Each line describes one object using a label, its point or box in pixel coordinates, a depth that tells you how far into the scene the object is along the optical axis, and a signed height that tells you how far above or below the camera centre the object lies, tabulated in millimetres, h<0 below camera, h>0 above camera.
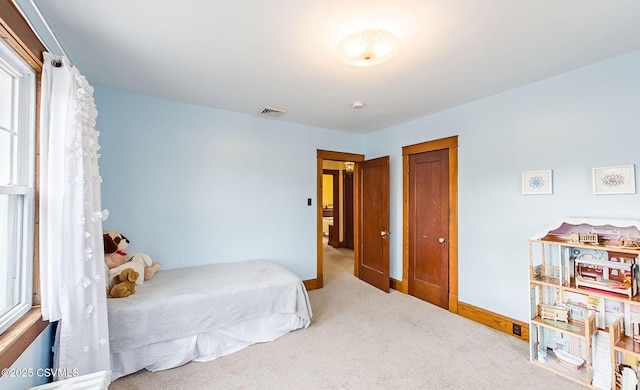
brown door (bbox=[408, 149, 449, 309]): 3350 -359
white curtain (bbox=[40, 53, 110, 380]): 1500 -155
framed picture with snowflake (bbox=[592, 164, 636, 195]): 2012 +146
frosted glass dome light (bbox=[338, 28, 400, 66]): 1654 +972
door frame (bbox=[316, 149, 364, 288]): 4113 -219
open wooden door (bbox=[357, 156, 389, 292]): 3951 -354
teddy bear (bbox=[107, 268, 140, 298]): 2176 -699
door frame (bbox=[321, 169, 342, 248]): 7403 -92
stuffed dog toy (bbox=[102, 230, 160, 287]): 2369 -565
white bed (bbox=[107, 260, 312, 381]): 2066 -996
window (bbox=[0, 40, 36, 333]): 1352 +95
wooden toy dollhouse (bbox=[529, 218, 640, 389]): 1914 -841
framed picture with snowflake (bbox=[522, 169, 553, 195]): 2447 +153
